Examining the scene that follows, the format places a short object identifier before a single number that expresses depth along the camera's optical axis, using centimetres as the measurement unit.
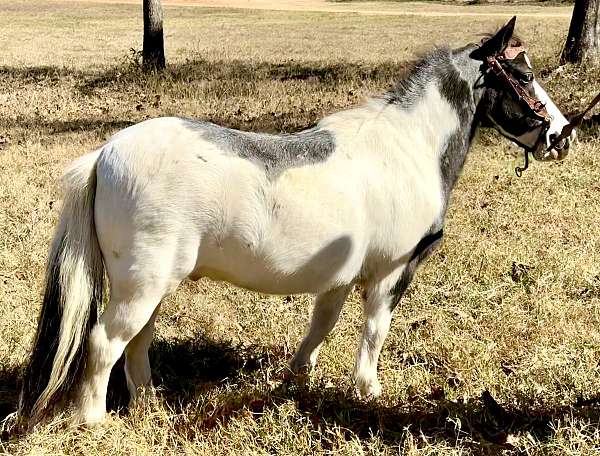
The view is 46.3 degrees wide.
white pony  322
